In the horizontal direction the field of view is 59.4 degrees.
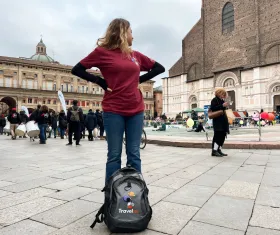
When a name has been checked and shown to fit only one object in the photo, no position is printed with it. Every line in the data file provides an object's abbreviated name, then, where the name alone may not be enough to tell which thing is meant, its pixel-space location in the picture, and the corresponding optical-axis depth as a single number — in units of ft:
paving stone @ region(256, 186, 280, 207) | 8.83
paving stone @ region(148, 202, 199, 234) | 6.73
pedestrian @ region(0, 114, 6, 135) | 63.93
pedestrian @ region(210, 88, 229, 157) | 20.22
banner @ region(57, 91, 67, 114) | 43.40
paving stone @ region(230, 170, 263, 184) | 12.23
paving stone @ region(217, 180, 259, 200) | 9.77
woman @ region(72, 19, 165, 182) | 7.72
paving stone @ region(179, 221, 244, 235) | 6.44
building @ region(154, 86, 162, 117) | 250.16
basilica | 110.83
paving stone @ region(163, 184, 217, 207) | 9.00
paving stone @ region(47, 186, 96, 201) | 9.49
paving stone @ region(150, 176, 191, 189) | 11.11
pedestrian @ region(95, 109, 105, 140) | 42.42
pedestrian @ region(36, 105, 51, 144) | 34.99
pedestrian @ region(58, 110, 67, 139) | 44.16
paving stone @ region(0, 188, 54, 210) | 8.86
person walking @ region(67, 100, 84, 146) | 31.78
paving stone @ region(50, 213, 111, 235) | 6.45
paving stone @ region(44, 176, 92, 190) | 11.00
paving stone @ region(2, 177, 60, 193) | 10.74
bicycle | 27.52
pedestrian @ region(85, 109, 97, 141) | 39.42
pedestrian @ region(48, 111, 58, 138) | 50.42
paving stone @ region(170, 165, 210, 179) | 13.14
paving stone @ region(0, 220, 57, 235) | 6.48
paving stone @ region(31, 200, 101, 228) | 7.17
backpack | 6.31
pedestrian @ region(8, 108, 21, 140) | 42.42
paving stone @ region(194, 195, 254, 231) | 7.09
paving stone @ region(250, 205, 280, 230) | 7.00
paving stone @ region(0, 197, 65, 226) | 7.38
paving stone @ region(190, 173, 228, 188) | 11.43
